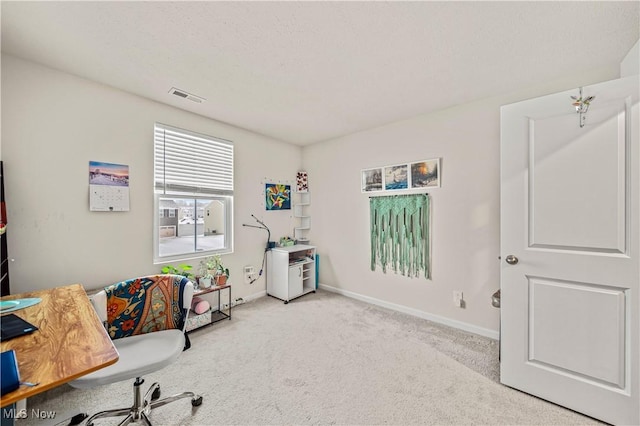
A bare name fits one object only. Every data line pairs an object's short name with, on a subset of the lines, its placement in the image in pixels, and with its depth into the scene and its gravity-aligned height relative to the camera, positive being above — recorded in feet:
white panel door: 4.79 -0.84
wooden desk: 2.74 -1.76
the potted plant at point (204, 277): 9.07 -2.38
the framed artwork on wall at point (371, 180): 10.94 +1.40
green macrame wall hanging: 9.62 -0.90
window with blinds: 8.79 +0.71
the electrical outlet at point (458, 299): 8.82 -3.07
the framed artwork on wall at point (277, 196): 12.20 +0.77
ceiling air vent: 7.76 +3.72
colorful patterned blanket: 5.37 -2.08
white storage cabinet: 11.36 -2.89
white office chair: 4.40 -2.58
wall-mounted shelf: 13.80 -0.23
